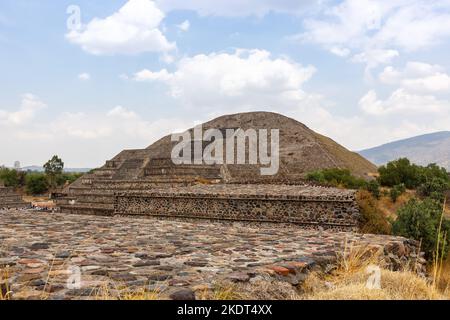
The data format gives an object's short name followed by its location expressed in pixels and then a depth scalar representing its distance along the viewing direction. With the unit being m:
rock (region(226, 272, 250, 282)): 3.64
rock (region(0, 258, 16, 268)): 4.24
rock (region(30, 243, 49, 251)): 5.32
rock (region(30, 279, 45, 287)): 3.45
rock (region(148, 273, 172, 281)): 3.70
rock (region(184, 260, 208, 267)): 4.35
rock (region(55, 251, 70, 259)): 4.73
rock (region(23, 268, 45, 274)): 3.91
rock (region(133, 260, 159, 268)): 4.33
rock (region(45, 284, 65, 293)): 3.27
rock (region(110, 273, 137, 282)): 3.66
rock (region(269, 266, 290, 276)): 3.99
